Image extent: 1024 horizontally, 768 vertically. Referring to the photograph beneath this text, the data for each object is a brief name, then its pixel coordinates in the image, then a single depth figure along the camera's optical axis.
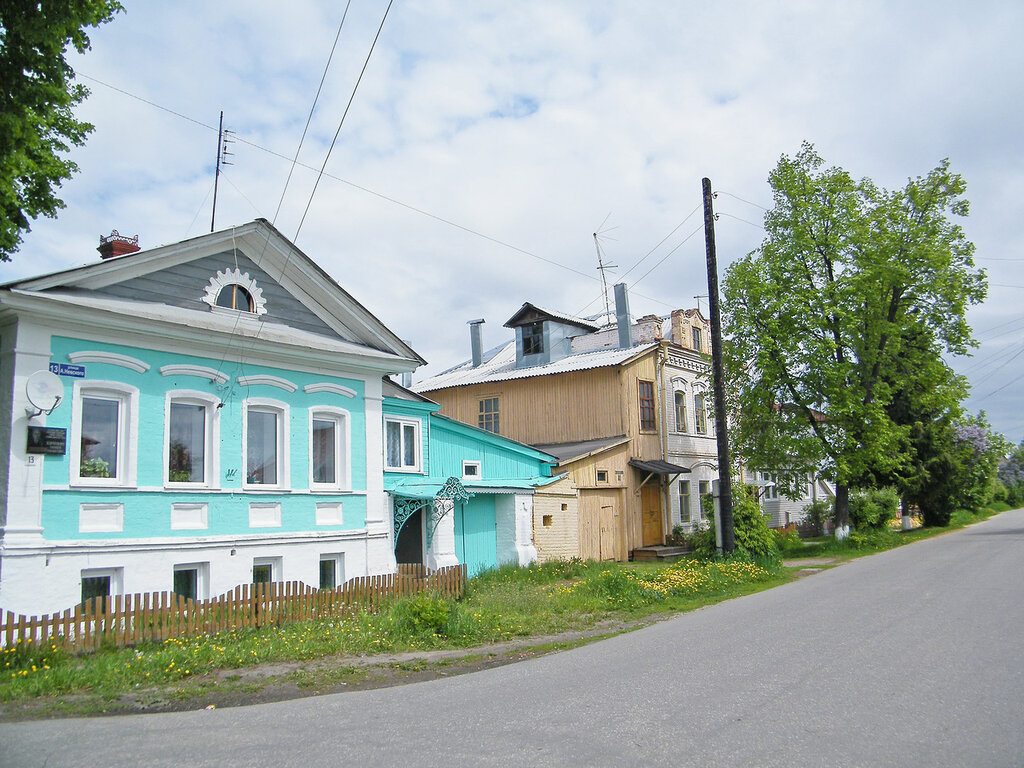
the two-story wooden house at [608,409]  26.81
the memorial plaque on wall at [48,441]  11.21
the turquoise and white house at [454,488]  18.23
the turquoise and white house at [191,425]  11.34
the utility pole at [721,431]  19.81
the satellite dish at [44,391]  11.05
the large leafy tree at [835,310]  27.52
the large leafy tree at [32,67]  9.98
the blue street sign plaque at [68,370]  11.73
